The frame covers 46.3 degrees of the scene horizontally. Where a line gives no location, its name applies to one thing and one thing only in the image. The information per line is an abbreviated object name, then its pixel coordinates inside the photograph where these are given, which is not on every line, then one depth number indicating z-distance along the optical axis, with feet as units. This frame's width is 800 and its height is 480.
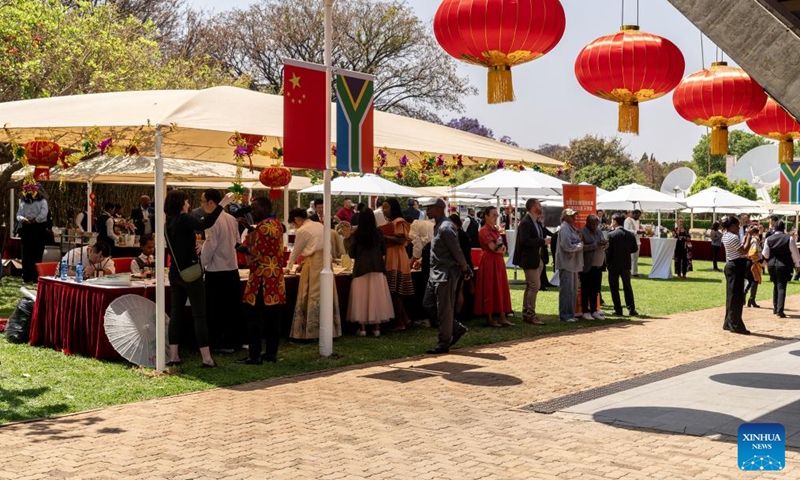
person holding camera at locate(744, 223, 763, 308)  57.67
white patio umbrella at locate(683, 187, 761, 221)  98.89
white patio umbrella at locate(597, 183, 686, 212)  87.76
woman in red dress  45.96
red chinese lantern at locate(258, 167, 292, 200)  52.60
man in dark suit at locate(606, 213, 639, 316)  53.26
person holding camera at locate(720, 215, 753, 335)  45.60
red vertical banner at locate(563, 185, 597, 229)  52.95
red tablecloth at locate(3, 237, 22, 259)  69.97
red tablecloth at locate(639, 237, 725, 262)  116.34
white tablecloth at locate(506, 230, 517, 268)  91.49
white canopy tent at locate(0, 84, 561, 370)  33.71
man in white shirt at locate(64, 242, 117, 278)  37.04
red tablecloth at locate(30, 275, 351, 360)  33.83
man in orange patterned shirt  33.76
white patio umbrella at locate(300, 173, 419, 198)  74.79
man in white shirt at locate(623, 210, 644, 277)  84.99
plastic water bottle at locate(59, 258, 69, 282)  36.22
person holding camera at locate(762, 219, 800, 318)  54.34
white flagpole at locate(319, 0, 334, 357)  36.11
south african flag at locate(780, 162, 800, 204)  67.72
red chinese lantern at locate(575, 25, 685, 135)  30.50
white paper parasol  33.04
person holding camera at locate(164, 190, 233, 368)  32.32
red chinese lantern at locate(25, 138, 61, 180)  38.86
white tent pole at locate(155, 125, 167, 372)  32.17
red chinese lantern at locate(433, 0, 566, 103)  28.35
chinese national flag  35.35
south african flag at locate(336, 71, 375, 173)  37.40
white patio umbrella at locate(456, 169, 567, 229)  64.95
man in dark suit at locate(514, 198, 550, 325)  47.83
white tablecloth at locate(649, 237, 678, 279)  83.61
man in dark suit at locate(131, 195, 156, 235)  70.95
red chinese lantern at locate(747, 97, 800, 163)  35.53
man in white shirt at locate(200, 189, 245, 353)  34.76
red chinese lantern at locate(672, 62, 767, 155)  32.14
